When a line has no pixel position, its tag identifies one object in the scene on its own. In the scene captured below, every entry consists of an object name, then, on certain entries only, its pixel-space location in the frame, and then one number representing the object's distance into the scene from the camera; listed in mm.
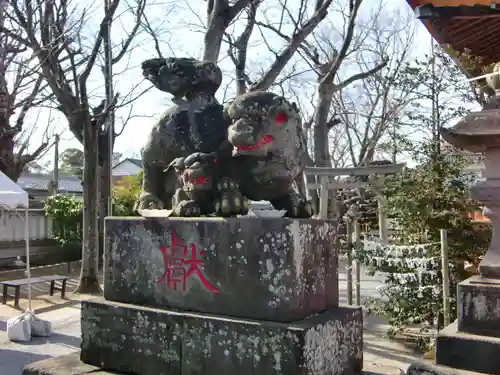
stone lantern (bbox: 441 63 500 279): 3422
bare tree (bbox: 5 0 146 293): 10031
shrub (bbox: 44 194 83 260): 15625
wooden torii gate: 7934
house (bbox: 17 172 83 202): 38122
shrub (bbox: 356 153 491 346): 6324
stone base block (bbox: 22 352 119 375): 2623
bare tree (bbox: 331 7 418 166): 16656
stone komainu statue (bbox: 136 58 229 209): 2770
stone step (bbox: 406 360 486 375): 3074
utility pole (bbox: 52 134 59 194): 28119
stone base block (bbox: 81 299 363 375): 2172
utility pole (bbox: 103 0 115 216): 10922
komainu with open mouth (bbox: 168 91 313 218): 2453
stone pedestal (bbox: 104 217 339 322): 2232
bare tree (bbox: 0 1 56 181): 9102
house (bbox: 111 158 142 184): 48800
